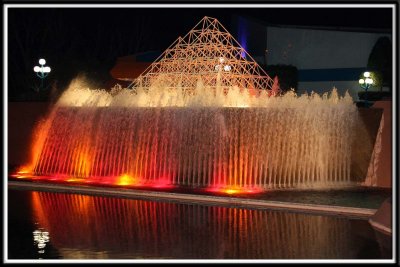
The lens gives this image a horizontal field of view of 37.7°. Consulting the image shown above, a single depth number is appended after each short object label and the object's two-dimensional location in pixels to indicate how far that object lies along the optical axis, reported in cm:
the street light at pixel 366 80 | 2536
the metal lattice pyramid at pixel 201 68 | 1958
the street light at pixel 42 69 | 2389
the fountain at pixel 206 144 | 1372
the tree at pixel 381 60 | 2923
